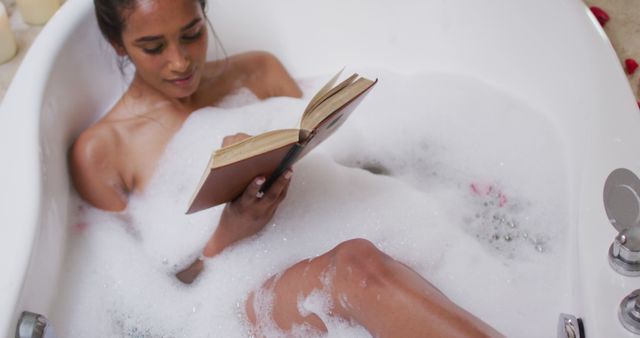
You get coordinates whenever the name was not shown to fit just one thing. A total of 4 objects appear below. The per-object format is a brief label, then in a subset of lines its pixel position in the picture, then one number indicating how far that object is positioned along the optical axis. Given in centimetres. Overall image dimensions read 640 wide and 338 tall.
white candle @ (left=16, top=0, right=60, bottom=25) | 184
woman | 97
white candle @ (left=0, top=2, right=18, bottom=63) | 171
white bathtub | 101
